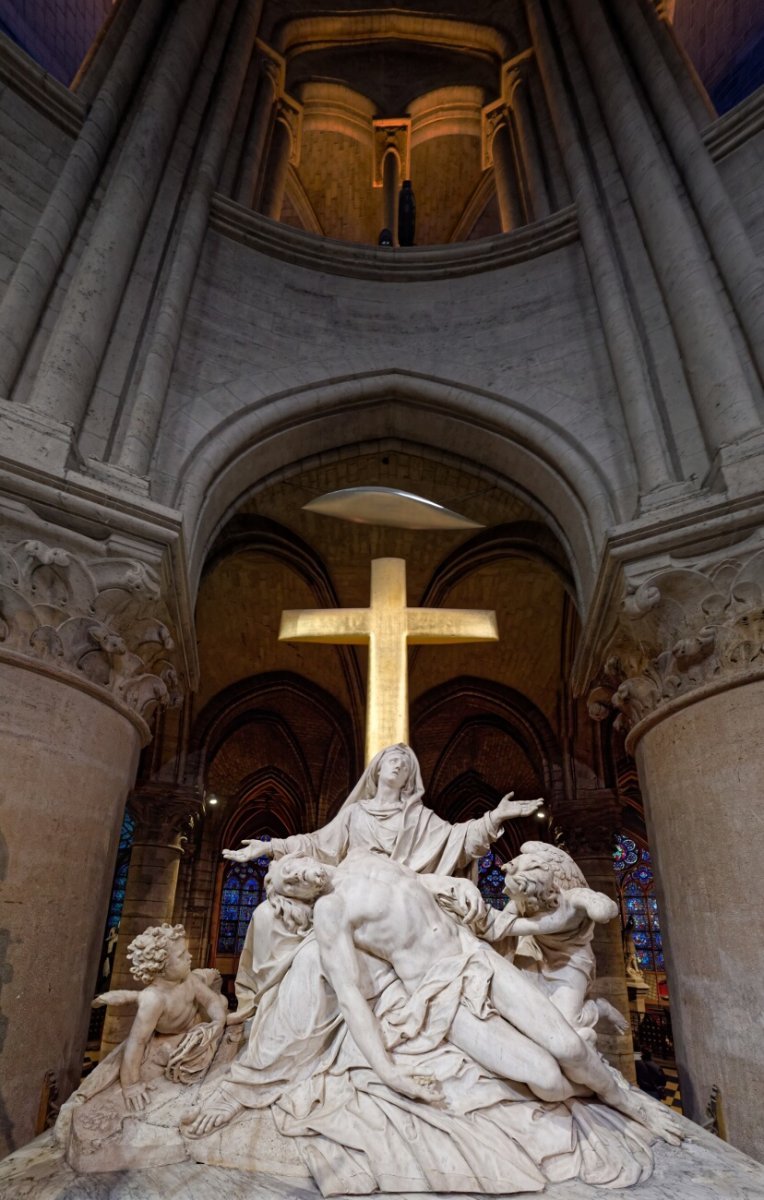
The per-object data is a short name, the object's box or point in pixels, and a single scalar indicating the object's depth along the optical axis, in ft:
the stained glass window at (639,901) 55.31
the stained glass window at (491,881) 56.95
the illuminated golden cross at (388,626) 12.94
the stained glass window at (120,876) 49.16
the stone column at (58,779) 11.63
